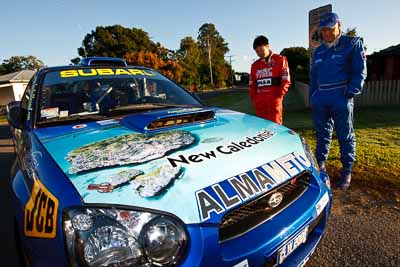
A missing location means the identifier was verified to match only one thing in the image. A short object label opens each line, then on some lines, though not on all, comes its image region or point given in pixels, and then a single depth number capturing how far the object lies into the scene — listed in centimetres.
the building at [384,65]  1460
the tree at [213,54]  5919
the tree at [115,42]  4007
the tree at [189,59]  4753
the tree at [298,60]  3353
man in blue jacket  313
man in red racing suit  396
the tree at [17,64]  5502
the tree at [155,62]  3612
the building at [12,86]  3039
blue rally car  119
